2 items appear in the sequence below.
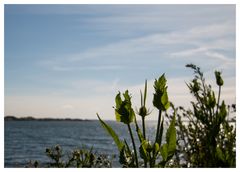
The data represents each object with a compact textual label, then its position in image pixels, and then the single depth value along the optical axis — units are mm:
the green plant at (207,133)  1858
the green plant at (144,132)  1452
